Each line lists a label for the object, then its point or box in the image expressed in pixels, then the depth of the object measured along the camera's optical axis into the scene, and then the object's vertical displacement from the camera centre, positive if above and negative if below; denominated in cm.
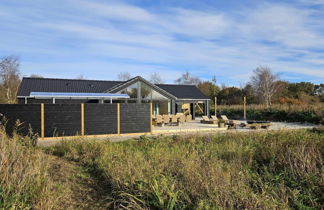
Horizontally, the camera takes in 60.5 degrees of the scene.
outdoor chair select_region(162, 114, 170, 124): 2155 -75
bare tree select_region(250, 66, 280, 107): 4647 +416
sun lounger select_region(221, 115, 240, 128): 1997 -108
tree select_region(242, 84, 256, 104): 4564 +267
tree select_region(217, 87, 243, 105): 4655 +228
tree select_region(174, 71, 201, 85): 6925 +744
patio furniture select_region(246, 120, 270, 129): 1922 -115
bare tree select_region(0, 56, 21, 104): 3216 +430
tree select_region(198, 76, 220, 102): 5015 +375
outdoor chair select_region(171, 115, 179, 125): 2194 -77
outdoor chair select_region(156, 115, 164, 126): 2135 -74
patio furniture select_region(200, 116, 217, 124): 2341 -101
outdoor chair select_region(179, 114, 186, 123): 2315 -74
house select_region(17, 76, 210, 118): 2328 +150
